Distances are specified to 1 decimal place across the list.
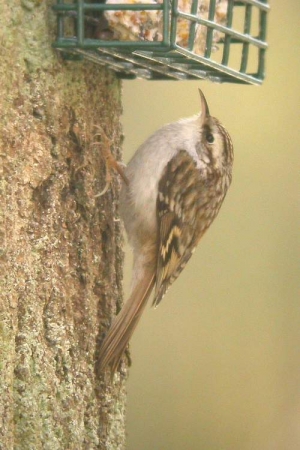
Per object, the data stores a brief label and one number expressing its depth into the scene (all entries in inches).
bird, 298.4
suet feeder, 237.6
